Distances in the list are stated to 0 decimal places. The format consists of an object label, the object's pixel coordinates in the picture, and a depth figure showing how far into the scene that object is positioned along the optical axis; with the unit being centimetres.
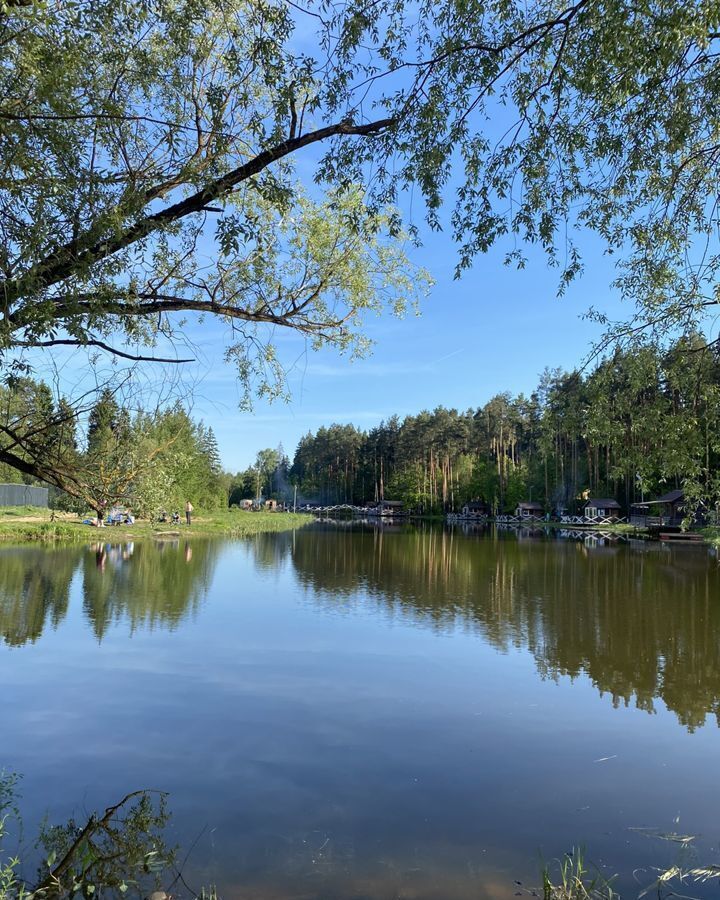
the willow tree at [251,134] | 434
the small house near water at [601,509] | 6309
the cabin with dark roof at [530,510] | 7869
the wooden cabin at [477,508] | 9094
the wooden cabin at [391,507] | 10011
